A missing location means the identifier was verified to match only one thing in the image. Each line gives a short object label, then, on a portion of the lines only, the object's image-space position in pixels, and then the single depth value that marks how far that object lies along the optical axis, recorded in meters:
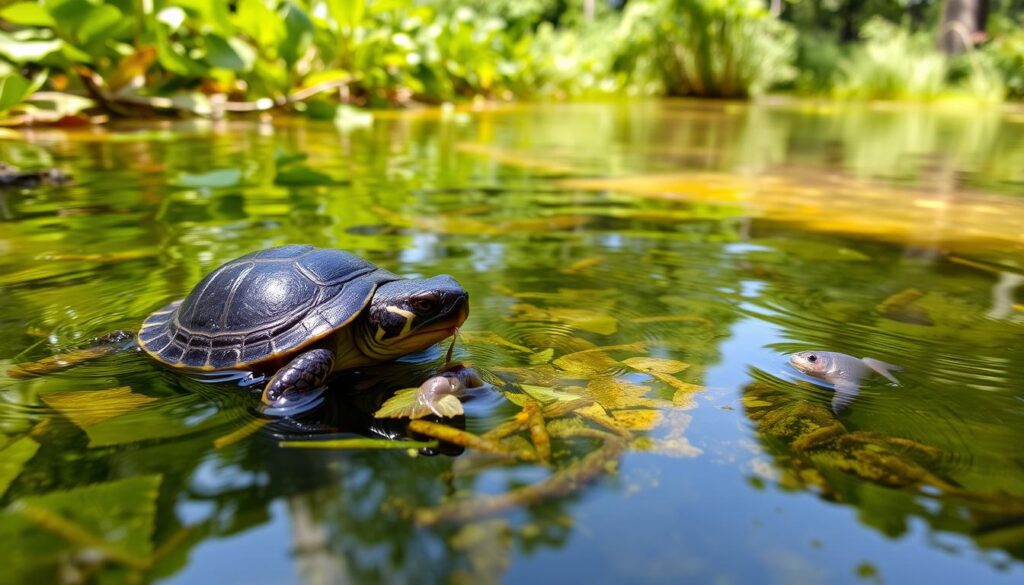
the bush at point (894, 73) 3.81
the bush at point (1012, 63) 3.68
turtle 0.30
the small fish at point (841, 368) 0.29
